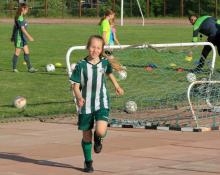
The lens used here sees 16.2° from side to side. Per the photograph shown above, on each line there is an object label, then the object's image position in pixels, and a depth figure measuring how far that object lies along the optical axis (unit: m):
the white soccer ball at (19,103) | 13.84
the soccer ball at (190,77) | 15.88
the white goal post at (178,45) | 12.08
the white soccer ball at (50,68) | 21.34
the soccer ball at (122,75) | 15.27
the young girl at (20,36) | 20.83
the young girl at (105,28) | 20.84
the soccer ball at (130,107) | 13.59
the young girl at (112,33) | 21.27
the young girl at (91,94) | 8.61
